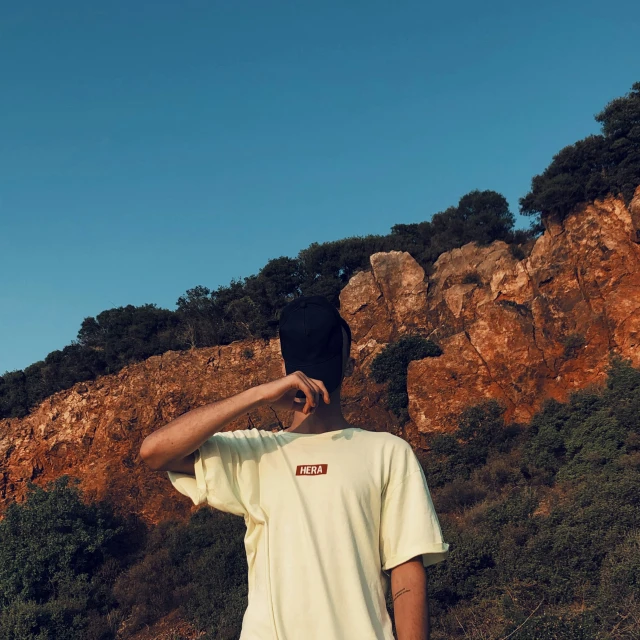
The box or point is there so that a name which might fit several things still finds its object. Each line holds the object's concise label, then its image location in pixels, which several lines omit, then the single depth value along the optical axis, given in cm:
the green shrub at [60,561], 1267
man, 164
